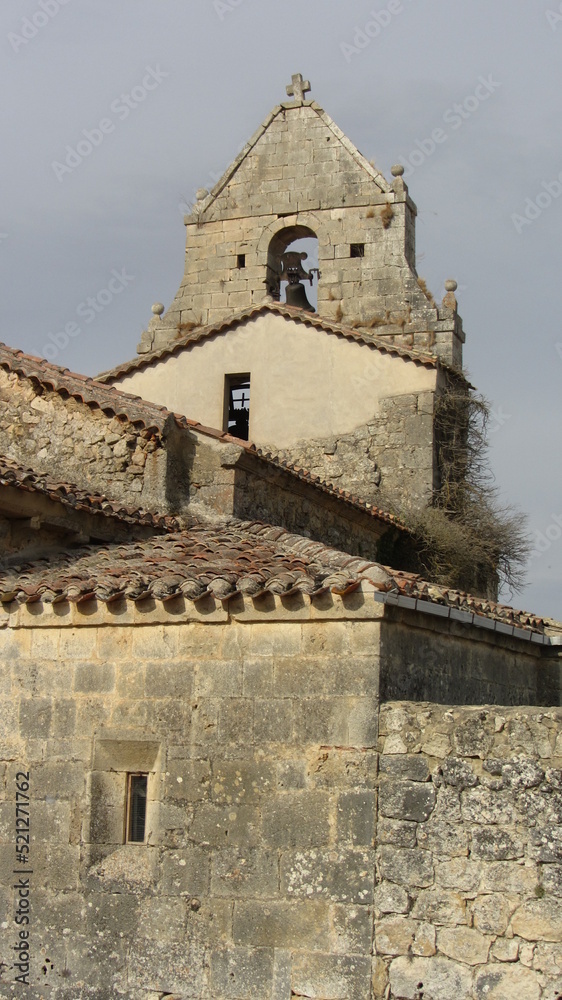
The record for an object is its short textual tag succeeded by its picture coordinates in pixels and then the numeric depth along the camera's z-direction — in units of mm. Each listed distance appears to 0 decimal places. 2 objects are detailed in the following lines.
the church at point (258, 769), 6840
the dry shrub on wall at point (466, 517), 15852
